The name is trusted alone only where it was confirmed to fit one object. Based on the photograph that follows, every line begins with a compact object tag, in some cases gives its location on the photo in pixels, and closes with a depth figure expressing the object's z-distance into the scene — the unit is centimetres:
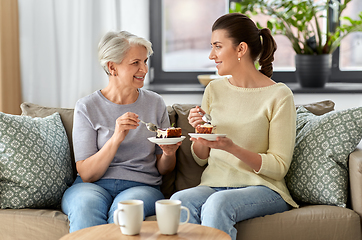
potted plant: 400
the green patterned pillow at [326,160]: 297
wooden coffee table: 242
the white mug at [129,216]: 239
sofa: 286
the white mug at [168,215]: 240
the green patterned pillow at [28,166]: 296
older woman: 294
